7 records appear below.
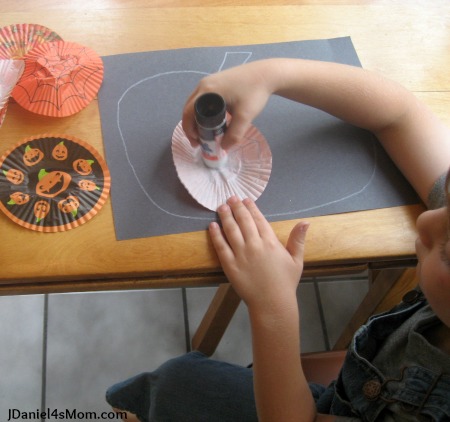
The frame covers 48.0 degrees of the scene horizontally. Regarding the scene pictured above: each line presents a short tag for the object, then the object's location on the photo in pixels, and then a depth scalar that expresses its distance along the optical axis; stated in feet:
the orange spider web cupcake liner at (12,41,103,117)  2.38
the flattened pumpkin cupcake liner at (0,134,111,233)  2.15
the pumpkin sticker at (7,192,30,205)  2.17
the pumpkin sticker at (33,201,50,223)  2.15
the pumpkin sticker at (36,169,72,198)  2.21
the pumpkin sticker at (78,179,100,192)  2.23
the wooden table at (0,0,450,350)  2.11
